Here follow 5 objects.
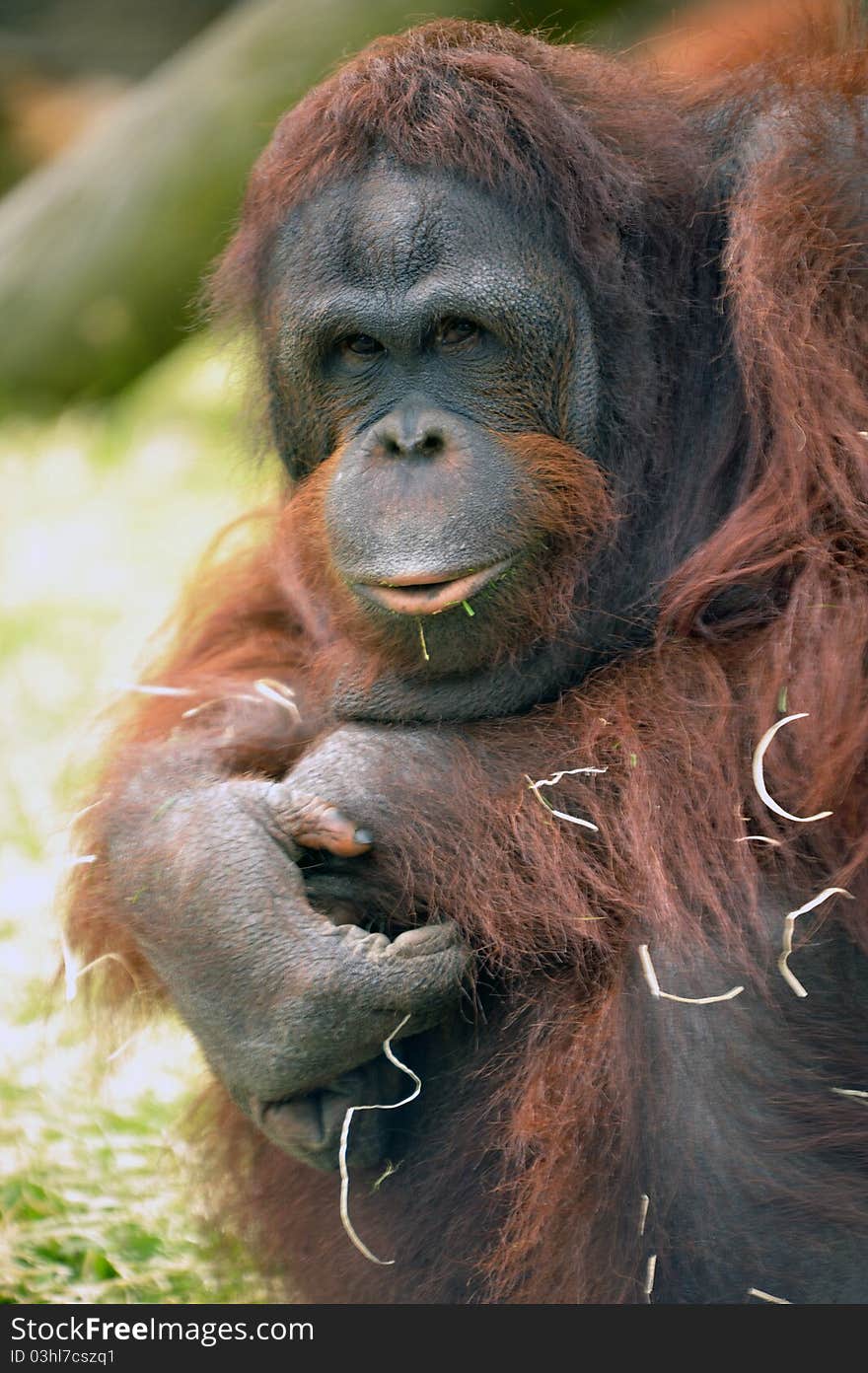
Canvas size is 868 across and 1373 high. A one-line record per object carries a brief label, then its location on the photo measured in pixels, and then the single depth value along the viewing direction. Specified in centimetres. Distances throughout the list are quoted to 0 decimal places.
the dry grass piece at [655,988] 421
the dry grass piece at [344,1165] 459
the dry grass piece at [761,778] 425
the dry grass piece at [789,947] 417
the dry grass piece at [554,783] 460
